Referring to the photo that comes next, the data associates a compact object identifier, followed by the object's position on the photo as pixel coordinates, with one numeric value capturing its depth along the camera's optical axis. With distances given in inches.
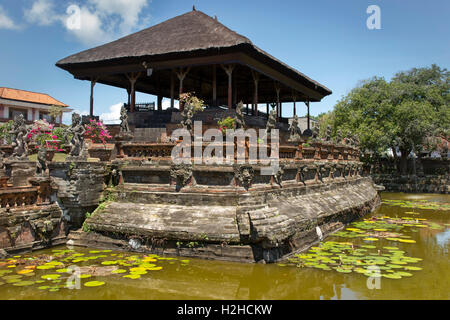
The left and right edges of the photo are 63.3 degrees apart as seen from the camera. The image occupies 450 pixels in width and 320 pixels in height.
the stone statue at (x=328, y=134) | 718.0
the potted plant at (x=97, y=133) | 632.7
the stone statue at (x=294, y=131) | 504.1
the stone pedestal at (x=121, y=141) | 451.3
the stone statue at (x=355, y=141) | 889.7
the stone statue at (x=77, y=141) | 411.2
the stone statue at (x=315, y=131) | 619.8
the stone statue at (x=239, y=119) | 392.2
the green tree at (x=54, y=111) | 1457.9
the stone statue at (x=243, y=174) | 374.9
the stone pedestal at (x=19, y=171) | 437.4
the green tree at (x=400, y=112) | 1087.6
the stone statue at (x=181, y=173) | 387.9
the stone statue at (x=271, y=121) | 435.3
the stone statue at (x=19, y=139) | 455.5
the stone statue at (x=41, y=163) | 402.0
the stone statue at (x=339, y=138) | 768.5
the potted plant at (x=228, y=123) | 523.6
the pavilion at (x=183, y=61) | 647.1
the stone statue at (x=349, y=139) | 838.3
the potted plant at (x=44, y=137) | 629.6
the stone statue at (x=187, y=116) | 405.4
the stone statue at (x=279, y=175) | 436.5
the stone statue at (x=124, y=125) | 489.1
